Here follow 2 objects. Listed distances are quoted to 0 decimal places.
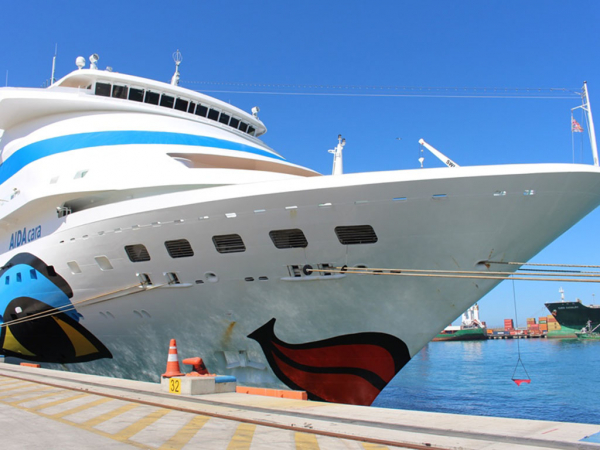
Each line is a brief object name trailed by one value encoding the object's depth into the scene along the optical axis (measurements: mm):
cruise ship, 8203
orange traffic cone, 8164
